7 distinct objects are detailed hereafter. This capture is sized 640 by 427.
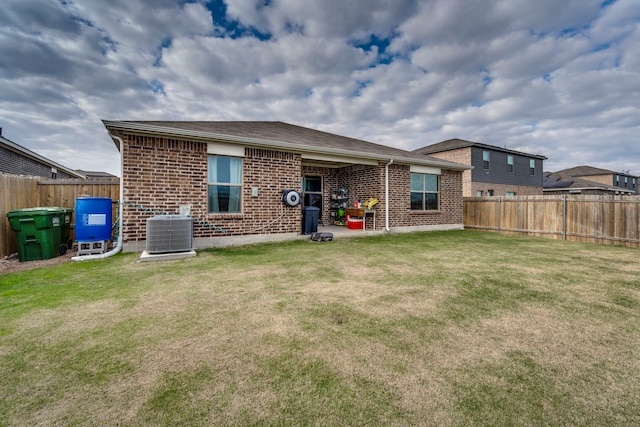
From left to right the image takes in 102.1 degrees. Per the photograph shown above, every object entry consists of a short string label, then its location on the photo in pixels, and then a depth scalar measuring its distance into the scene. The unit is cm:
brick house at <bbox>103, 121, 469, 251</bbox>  641
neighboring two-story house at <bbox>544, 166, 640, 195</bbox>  2888
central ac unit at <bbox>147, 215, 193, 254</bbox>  568
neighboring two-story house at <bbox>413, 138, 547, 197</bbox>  2142
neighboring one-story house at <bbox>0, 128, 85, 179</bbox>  1154
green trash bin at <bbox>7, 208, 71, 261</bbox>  556
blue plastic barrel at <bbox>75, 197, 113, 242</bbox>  586
